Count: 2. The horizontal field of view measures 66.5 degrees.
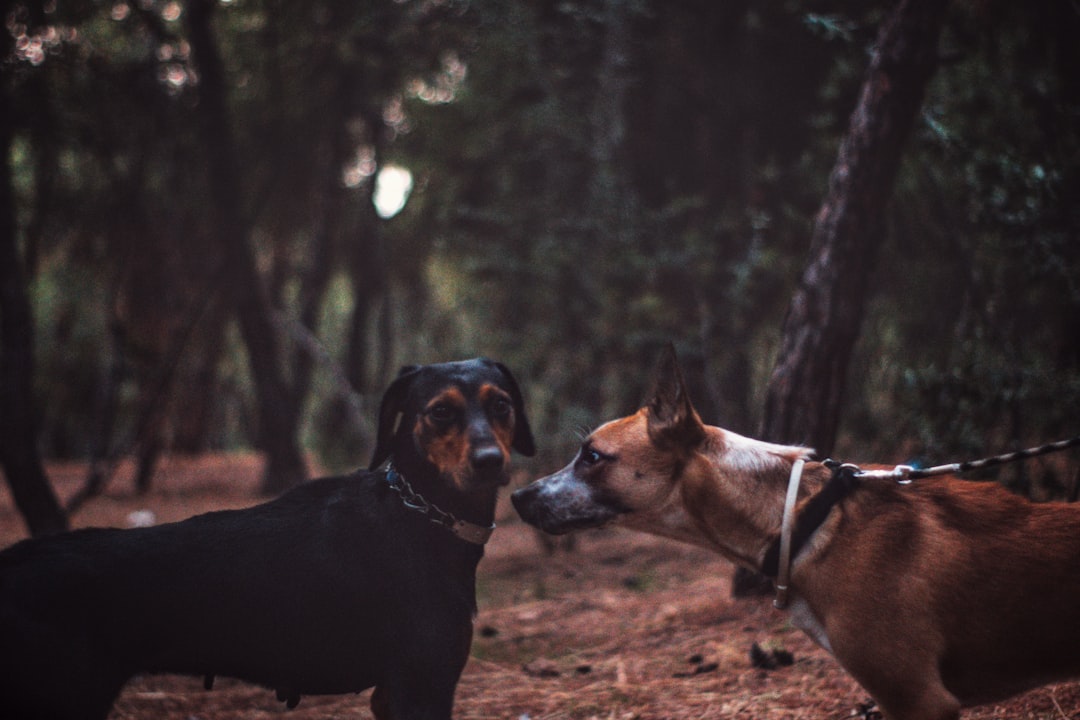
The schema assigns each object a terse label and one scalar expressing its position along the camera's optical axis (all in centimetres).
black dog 293
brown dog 295
